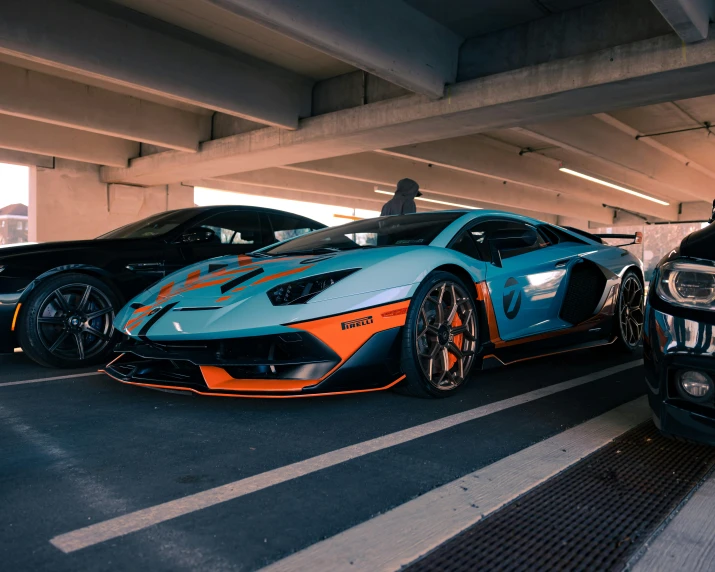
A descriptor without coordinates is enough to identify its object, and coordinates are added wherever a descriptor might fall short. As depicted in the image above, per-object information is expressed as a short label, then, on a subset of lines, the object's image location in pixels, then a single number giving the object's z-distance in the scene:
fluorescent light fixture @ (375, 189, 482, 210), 20.76
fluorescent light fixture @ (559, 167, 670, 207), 16.42
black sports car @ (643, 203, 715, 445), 2.11
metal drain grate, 1.58
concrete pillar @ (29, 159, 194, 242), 14.89
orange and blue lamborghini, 2.86
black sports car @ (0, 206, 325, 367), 4.07
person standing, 7.45
